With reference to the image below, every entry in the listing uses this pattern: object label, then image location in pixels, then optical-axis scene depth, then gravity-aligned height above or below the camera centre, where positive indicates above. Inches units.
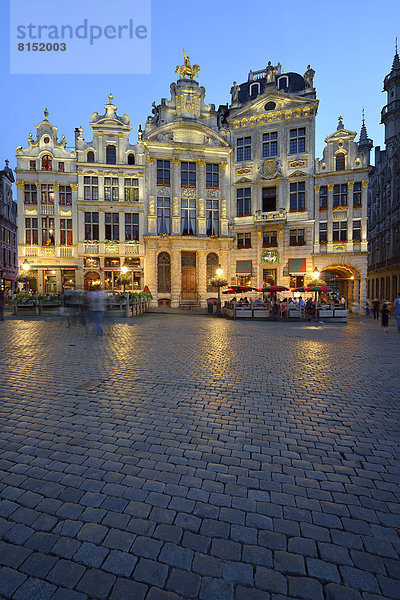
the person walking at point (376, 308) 924.0 -46.6
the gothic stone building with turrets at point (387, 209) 1391.5 +449.0
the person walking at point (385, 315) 586.9 -44.2
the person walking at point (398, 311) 552.1 -33.5
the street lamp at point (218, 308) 1016.2 -49.3
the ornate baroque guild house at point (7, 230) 1776.6 +406.6
